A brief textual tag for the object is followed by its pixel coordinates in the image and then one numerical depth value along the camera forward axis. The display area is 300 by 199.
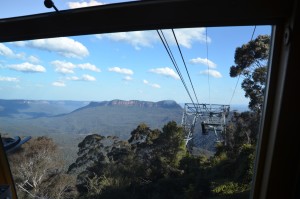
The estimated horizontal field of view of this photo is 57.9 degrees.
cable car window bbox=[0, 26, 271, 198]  2.15
